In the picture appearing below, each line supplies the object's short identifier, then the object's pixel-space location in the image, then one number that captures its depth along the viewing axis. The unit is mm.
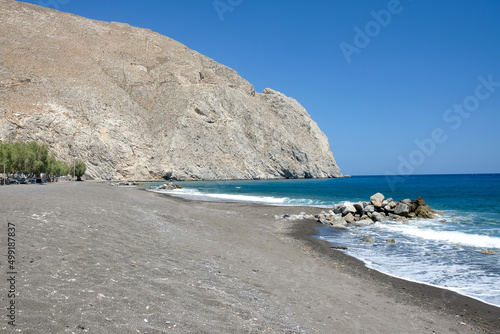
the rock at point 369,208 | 26088
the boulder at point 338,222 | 22406
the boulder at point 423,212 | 26266
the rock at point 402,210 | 26078
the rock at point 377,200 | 26953
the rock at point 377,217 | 24756
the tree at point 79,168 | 74688
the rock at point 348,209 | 25766
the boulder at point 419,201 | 27609
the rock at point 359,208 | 26000
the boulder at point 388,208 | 26531
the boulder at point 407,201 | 27359
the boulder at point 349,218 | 24344
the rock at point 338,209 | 26595
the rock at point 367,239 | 16423
